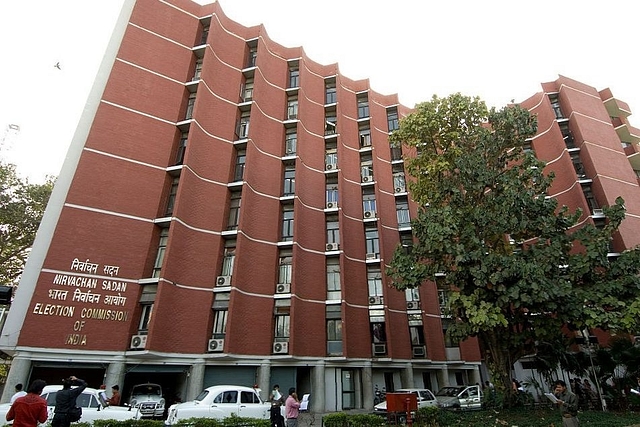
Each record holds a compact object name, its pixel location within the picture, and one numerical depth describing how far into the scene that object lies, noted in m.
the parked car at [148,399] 15.77
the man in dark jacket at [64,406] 7.73
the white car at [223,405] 12.00
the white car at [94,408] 11.62
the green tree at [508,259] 12.34
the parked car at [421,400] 18.08
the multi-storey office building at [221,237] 17.06
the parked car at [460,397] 19.72
